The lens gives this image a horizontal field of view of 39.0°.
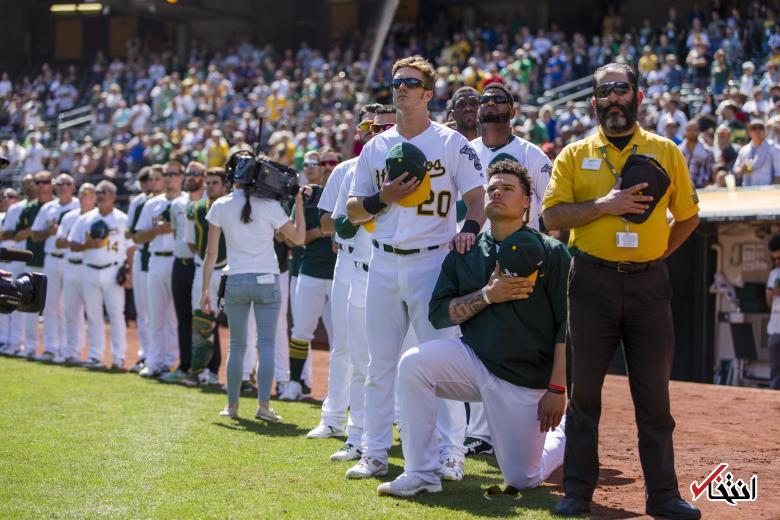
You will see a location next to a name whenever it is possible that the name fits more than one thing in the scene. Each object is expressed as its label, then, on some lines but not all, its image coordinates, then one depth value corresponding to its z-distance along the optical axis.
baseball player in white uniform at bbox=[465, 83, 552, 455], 7.23
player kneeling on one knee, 5.75
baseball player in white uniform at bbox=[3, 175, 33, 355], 15.41
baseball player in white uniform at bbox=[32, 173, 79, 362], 14.63
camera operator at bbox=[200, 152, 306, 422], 8.85
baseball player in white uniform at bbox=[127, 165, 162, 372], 12.87
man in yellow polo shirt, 5.24
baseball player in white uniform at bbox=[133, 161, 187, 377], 12.44
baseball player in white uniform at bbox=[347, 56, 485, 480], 6.25
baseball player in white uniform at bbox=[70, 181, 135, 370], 13.64
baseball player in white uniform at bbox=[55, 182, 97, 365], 13.89
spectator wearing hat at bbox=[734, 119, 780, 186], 13.58
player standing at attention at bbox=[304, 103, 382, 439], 8.01
